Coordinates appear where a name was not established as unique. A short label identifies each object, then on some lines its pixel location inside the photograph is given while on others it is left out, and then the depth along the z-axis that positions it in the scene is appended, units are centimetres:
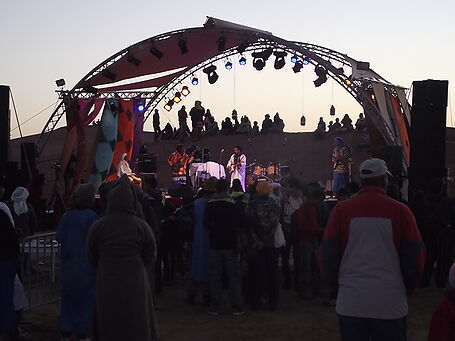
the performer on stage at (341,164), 1800
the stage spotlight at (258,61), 1984
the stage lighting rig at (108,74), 1981
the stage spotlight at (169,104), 2333
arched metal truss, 1903
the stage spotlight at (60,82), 1948
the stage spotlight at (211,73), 2147
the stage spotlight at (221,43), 1923
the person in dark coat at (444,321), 354
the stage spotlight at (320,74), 1928
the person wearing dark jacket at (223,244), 830
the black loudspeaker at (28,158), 1778
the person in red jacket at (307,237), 920
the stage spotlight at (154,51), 1948
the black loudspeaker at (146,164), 1964
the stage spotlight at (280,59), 1966
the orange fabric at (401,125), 1891
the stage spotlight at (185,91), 2317
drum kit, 2070
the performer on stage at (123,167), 1905
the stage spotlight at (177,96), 2319
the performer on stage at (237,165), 2041
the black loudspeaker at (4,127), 1458
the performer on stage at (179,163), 2030
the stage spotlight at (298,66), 1962
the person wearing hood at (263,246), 867
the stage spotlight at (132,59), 1967
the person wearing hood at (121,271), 490
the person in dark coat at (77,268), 630
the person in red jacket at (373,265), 401
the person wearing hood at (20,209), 902
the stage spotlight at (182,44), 1942
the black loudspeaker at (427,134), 1197
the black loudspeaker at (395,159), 1461
